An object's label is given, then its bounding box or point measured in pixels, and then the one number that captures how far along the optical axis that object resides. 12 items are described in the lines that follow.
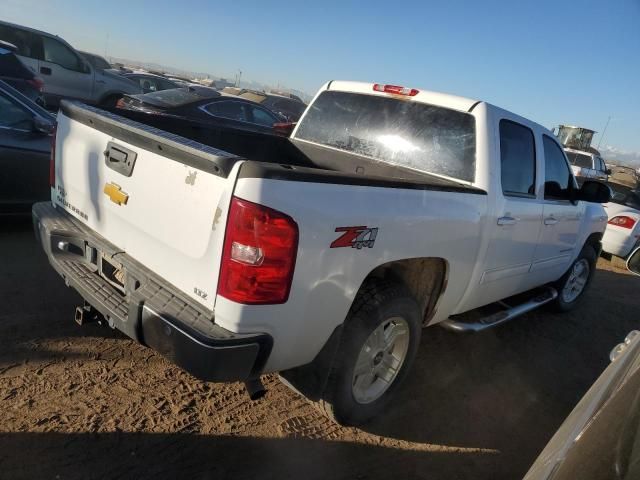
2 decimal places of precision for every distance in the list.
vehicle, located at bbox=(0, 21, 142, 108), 11.27
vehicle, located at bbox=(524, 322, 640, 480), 1.23
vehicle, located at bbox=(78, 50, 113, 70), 24.30
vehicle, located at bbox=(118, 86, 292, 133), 9.52
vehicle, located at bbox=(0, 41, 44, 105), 8.01
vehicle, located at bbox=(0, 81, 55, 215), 4.79
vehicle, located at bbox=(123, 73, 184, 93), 19.39
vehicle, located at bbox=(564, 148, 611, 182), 16.59
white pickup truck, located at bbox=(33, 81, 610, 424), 2.15
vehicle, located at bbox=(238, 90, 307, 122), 20.41
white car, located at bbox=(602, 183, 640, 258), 8.73
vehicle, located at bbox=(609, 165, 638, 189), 20.81
